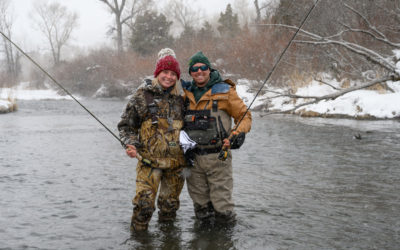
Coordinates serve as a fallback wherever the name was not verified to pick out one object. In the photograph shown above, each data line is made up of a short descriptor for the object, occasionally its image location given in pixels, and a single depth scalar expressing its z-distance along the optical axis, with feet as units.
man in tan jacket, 11.37
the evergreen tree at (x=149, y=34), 117.29
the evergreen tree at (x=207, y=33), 108.98
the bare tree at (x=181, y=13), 161.07
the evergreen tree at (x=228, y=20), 131.85
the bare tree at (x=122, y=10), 128.98
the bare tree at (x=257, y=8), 98.48
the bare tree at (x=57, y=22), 167.73
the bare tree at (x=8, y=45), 121.29
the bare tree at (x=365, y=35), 48.77
